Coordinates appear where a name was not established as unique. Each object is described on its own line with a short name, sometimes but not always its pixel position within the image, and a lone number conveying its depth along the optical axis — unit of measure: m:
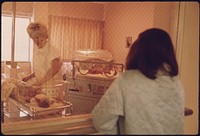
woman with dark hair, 0.94
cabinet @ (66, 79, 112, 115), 1.65
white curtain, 1.40
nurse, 1.30
